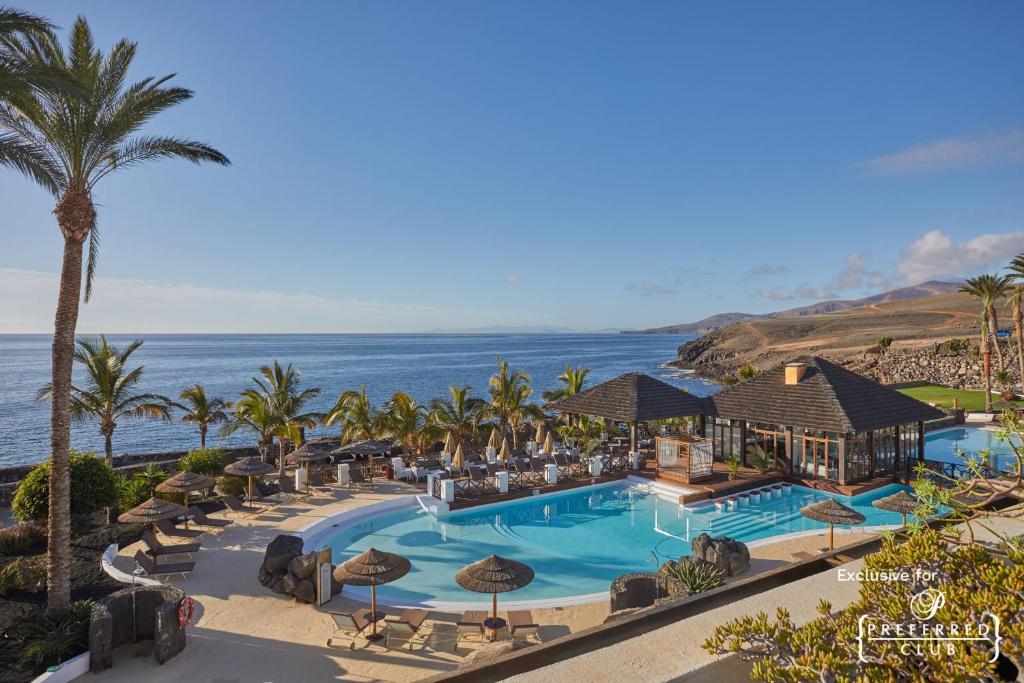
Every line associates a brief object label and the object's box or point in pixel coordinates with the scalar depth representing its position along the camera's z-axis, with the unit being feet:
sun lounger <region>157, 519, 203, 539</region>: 47.31
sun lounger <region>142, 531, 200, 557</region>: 42.83
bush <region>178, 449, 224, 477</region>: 65.67
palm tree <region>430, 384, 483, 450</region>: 84.23
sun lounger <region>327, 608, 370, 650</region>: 32.40
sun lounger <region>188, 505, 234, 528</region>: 50.57
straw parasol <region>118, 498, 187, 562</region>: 42.42
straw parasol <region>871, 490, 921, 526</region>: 43.49
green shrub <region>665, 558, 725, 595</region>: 32.89
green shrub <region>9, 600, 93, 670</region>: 28.45
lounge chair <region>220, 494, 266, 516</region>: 56.34
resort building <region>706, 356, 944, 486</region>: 65.41
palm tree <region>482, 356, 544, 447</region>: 89.66
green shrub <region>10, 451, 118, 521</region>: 46.32
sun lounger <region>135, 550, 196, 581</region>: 39.63
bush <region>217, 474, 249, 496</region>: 63.62
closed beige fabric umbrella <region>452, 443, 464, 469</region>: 68.18
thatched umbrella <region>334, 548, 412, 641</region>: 32.30
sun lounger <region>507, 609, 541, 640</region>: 31.76
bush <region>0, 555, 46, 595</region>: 36.45
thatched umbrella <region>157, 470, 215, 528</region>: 49.54
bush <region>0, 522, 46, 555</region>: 44.10
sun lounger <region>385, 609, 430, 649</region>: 32.19
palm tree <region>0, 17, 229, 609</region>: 32.86
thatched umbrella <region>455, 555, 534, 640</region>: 31.17
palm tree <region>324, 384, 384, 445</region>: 77.25
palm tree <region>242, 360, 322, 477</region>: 74.84
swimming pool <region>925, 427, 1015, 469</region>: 81.97
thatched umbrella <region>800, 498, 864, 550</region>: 41.93
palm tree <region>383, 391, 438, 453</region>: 78.38
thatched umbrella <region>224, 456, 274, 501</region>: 56.59
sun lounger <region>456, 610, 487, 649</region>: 32.35
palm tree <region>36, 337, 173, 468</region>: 67.56
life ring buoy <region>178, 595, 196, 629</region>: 30.19
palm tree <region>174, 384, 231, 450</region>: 78.23
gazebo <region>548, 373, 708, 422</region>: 72.38
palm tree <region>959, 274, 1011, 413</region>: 114.42
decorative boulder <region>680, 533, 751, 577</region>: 39.27
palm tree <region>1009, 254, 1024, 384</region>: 96.97
